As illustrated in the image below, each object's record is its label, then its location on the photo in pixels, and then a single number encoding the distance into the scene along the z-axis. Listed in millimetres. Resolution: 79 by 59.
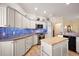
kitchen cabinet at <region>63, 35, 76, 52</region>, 1786
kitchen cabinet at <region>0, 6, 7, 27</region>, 1182
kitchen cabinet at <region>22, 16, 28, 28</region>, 1882
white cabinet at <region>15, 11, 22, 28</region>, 1474
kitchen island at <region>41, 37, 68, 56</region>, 925
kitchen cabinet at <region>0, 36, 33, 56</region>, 1145
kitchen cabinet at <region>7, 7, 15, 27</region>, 1224
